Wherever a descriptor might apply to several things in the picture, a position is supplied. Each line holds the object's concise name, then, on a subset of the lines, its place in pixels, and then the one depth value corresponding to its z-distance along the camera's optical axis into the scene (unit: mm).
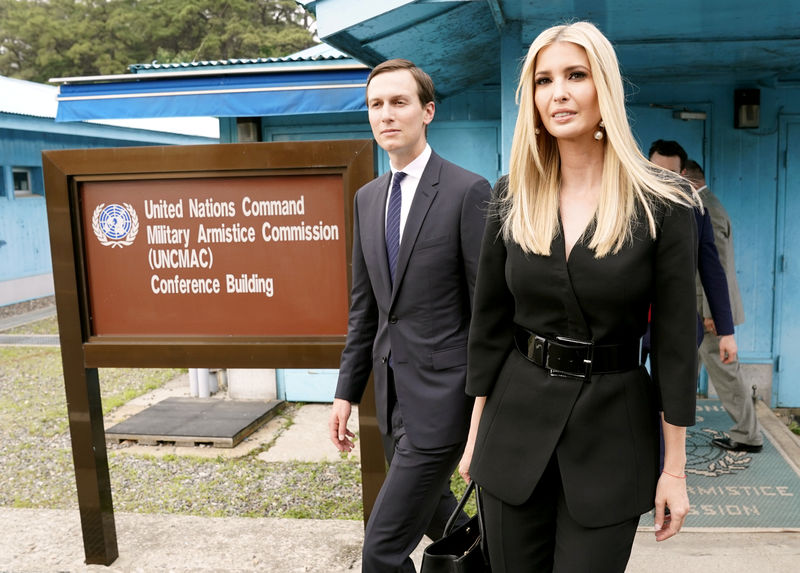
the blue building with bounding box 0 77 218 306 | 14031
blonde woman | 1806
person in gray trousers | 4711
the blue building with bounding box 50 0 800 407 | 4520
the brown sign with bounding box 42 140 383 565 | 3236
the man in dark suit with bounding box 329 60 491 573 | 2549
